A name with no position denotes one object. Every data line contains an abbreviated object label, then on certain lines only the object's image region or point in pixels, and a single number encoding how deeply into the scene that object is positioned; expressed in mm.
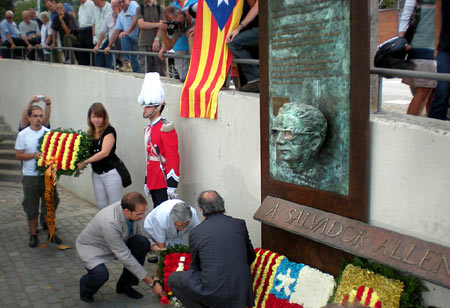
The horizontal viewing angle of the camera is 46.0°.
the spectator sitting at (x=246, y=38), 5238
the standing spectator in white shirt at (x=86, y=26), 9898
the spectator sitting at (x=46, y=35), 11108
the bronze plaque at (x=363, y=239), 3293
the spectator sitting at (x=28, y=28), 13345
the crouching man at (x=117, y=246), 4828
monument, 3750
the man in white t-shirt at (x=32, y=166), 6547
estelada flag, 5434
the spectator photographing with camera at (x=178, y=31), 6441
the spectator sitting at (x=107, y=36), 8859
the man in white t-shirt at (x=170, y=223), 5047
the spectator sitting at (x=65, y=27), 10484
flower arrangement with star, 4062
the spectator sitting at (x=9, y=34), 13458
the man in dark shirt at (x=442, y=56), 4066
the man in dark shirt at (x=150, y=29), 7766
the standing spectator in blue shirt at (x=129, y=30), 8227
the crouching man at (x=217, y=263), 4141
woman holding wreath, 6262
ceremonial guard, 5613
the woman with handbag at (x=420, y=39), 4195
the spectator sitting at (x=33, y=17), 13719
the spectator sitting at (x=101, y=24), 9062
